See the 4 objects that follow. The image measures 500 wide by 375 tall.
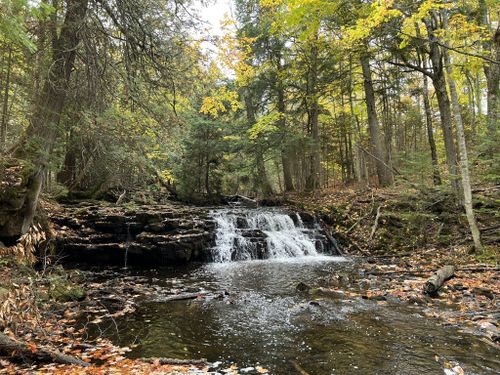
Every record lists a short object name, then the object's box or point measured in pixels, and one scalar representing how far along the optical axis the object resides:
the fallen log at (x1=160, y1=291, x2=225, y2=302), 7.52
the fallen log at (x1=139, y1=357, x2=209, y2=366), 4.38
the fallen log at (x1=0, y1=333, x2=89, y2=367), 4.13
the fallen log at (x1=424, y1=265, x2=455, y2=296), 7.08
